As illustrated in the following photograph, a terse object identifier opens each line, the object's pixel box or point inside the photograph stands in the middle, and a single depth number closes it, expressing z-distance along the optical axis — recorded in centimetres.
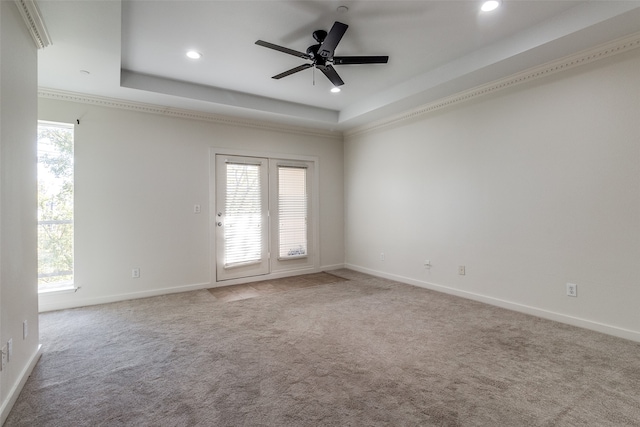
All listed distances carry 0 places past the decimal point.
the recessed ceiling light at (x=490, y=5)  254
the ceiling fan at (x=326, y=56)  263
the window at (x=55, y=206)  381
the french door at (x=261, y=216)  497
